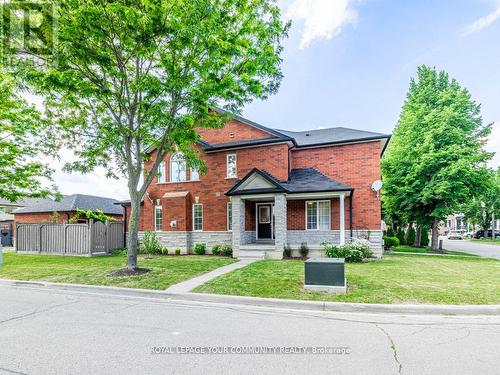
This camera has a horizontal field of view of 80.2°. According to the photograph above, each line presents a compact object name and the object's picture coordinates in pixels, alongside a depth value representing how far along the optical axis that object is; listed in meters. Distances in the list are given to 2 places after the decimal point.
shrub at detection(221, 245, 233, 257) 16.61
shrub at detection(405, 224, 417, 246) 29.77
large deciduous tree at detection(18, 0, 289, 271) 9.17
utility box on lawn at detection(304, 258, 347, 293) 7.66
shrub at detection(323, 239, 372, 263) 13.12
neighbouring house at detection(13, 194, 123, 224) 24.67
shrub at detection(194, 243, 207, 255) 17.39
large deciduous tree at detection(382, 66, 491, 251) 18.92
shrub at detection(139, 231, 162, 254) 17.85
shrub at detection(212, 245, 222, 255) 16.97
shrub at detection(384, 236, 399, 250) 22.29
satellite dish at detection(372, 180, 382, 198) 15.07
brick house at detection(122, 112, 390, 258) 15.38
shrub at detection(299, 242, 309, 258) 15.28
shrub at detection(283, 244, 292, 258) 15.27
